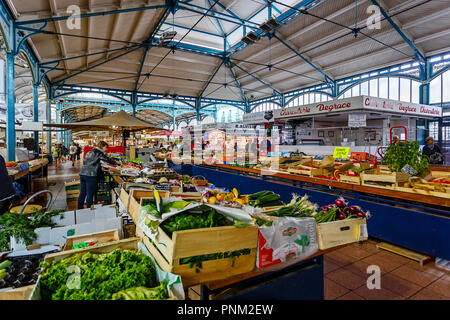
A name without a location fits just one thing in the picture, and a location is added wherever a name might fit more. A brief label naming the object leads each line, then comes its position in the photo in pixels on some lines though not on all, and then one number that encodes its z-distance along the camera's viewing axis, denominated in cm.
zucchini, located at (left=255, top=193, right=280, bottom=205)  242
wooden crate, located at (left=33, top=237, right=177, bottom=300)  151
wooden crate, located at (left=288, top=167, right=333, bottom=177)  502
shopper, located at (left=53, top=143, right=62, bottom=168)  1869
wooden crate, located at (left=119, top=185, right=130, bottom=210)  264
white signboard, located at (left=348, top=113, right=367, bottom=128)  805
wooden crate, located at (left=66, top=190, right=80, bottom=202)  586
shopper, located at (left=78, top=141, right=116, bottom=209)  501
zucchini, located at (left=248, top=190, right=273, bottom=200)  261
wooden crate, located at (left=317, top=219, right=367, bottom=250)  188
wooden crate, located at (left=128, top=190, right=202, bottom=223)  229
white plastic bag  162
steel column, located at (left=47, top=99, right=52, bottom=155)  1509
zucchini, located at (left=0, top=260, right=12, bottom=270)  160
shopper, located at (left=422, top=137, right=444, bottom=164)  646
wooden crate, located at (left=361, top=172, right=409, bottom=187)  363
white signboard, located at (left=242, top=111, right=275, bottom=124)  1356
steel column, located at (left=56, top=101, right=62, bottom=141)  2178
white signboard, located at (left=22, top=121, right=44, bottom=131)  684
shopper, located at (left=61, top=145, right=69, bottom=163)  2122
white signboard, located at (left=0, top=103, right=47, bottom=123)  1003
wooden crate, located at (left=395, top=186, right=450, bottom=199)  315
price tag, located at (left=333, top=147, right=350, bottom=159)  588
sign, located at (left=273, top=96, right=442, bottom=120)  953
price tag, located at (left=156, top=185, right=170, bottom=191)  307
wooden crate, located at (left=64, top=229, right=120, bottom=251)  183
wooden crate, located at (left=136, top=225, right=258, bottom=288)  131
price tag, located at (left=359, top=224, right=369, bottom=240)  207
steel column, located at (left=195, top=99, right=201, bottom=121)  2280
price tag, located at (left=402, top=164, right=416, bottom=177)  377
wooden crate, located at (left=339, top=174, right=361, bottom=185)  414
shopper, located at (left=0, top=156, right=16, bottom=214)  335
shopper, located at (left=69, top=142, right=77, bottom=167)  1631
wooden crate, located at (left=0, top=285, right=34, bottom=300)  119
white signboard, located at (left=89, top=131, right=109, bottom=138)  1327
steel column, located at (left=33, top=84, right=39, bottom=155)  1155
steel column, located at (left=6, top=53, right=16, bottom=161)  734
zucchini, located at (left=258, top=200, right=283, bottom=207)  240
